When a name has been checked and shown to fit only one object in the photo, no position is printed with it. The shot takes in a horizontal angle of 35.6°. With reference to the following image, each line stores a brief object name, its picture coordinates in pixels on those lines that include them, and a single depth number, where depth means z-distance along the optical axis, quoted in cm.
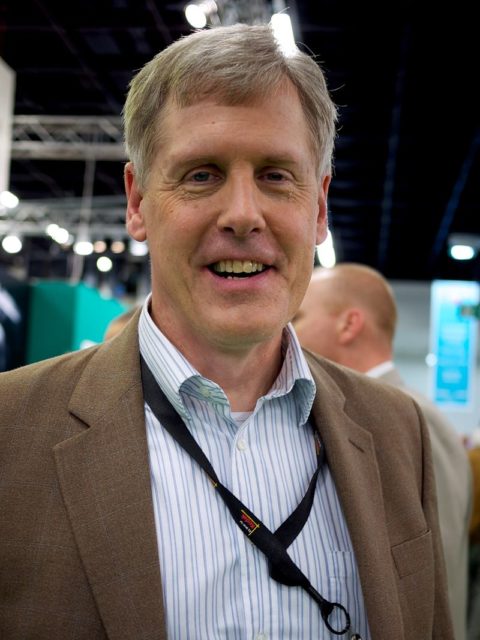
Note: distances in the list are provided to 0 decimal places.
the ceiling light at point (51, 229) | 1489
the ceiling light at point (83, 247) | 1434
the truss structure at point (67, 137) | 1123
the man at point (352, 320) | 329
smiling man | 131
